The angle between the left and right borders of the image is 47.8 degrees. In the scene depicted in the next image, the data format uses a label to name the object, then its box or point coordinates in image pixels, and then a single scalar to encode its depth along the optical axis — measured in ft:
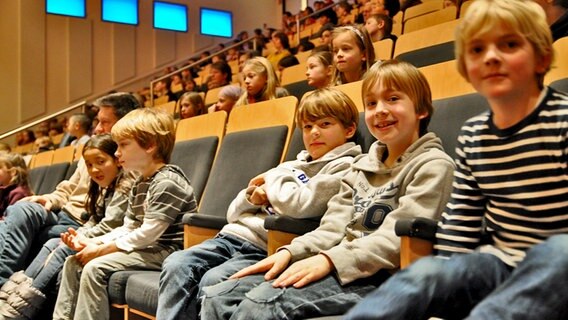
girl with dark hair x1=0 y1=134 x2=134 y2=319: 3.77
